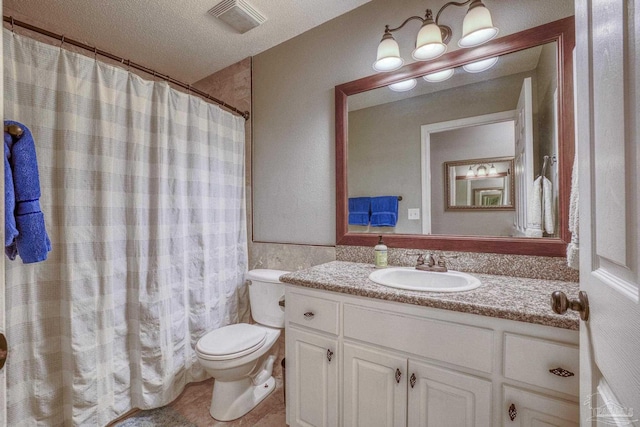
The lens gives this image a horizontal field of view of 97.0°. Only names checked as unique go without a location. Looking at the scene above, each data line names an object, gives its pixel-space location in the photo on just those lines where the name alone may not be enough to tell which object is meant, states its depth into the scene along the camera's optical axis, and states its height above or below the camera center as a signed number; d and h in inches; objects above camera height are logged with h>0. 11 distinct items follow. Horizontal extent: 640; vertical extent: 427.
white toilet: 59.2 -29.9
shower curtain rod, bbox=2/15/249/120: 47.3 +32.2
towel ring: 39.9 +12.4
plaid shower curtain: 49.7 -6.5
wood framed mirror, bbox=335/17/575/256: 47.4 +12.5
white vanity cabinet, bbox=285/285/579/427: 33.5 -22.0
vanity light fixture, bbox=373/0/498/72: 49.9 +33.1
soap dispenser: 61.1 -9.8
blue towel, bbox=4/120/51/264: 40.7 +2.4
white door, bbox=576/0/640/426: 16.9 +0.2
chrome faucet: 55.1 -10.6
